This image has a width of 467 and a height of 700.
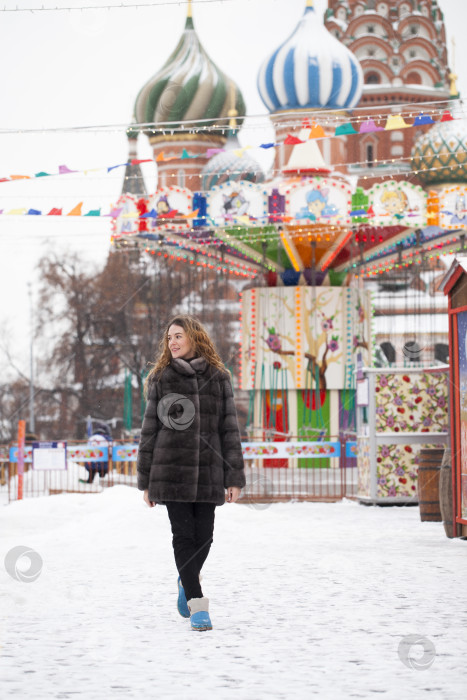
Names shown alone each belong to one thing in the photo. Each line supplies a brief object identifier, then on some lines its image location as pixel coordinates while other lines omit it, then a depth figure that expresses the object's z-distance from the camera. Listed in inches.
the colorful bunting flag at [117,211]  1044.5
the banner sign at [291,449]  832.9
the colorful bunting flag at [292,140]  676.9
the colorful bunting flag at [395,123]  607.5
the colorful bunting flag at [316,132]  699.4
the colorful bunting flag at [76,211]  804.6
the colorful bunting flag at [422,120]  591.2
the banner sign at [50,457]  824.9
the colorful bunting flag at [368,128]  606.7
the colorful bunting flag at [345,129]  629.8
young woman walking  282.5
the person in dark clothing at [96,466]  973.8
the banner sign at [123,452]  877.0
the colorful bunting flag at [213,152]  715.3
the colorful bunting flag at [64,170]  635.5
